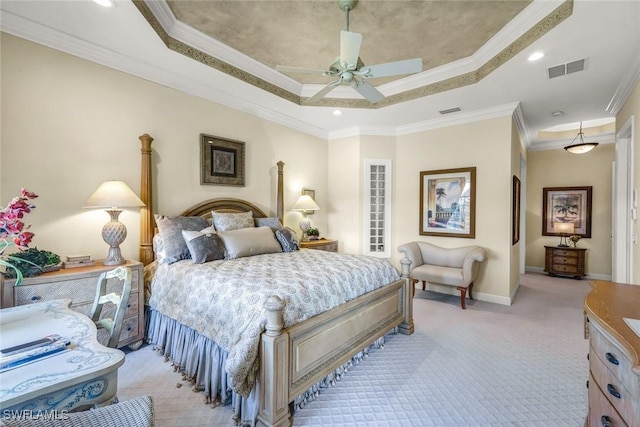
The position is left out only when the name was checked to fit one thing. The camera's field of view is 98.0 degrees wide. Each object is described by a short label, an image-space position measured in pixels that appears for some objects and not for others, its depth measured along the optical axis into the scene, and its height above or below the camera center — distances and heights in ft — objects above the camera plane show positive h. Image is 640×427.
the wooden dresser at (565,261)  18.28 -3.19
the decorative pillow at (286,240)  11.79 -1.28
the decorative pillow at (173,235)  9.38 -0.87
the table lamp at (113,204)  8.52 +0.15
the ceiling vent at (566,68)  9.62 +5.20
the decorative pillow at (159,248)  9.48 -1.35
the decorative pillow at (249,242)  10.05 -1.19
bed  5.64 -2.92
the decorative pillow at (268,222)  13.08 -0.54
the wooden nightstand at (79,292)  6.79 -2.17
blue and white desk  2.84 -1.82
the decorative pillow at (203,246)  9.00 -1.18
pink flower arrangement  3.93 -0.27
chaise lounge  13.05 -2.67
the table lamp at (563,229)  19.35 -1.12
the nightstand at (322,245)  14.88 -1.83
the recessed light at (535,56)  9.09 +5.23
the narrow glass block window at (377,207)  17.54 +0.28
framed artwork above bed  12.16 +2.27
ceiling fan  7.27 +4.13
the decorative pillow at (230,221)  11.33 -0.44
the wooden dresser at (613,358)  3.31 -1.96
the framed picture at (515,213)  14.49 +0.01
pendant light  15.85 +3.86
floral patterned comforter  5.72 -2.09
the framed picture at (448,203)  14.75 +0.55
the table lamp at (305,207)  15.62 +0.23
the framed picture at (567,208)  18.92 +0.40
